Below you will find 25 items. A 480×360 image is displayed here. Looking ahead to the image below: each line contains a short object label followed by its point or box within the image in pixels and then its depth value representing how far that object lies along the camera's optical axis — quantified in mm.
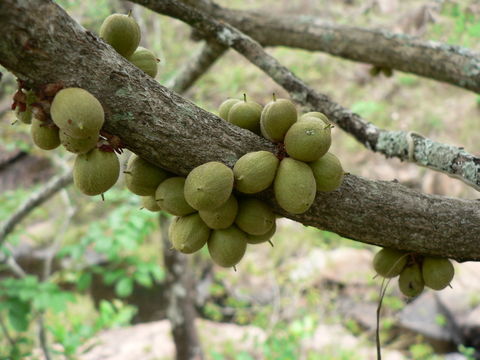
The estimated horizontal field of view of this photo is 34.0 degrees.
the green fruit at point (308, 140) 419
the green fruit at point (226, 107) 476
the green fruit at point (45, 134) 405
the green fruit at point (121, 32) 428
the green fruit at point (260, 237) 453
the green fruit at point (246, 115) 458
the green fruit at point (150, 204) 450
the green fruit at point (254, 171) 413
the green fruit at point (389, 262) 471
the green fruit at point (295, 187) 411
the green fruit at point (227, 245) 437
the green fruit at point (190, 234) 433
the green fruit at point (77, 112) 377
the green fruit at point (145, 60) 448
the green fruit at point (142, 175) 427
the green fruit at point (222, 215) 422
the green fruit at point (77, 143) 392
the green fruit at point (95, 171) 402
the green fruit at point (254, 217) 428
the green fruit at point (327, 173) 423
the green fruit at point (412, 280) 476
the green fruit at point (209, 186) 400
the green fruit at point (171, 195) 423
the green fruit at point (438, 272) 464
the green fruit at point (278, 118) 433
